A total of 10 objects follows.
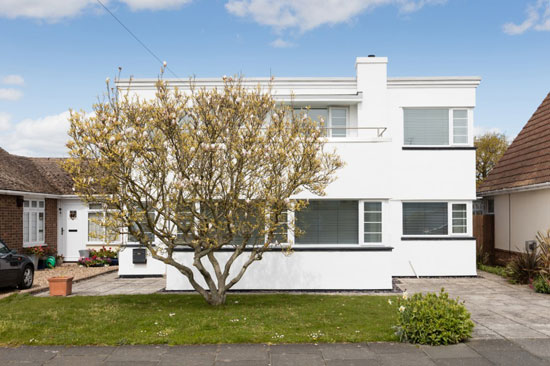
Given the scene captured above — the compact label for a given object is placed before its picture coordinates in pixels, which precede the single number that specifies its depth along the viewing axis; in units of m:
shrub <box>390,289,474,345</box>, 7.42
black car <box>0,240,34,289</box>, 12.38
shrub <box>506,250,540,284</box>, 13.69
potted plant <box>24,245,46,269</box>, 17.34
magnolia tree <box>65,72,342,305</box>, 8.77
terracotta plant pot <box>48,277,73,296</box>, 11.98
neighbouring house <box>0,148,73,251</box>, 16.69
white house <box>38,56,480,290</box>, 15.34
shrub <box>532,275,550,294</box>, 12.37
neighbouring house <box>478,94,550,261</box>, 15.43
